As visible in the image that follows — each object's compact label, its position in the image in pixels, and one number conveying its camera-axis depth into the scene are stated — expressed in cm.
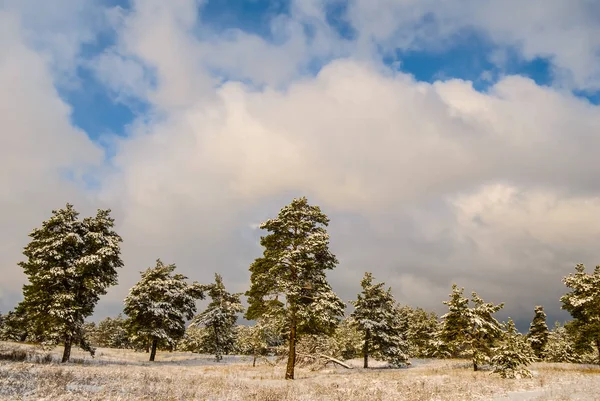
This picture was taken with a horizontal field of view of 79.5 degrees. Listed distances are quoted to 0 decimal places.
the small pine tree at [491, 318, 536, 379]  2433
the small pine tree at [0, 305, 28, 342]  6789
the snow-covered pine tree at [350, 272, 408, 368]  3972
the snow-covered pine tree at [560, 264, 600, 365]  3512
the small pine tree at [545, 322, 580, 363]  5781
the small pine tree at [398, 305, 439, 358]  6431
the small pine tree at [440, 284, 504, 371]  3262
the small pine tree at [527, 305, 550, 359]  5691
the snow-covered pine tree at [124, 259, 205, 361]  3600
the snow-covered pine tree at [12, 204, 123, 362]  2584
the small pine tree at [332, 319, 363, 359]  6431
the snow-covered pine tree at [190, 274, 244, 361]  4312
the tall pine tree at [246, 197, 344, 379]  2205
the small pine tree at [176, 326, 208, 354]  8741
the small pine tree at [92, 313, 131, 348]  9601
